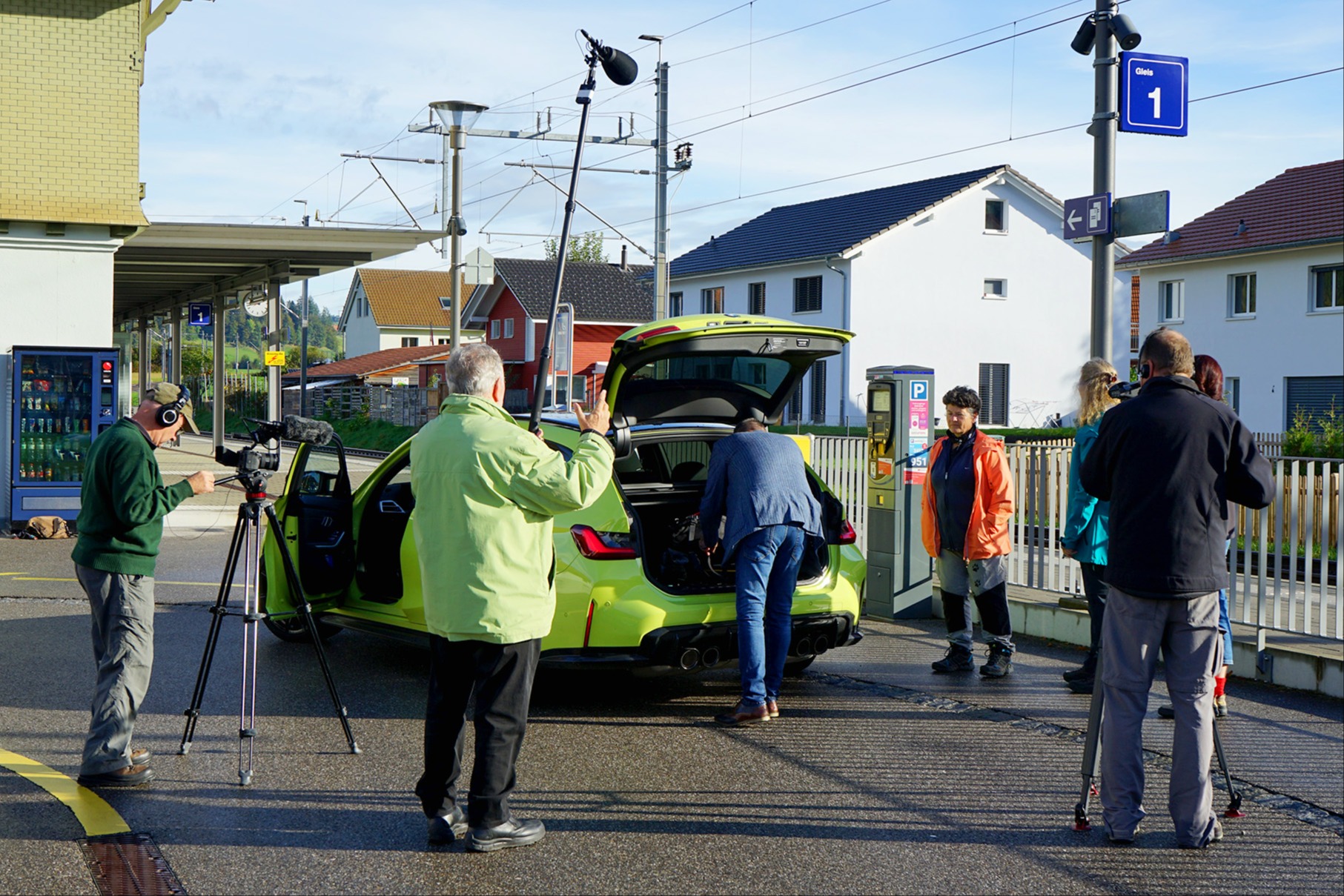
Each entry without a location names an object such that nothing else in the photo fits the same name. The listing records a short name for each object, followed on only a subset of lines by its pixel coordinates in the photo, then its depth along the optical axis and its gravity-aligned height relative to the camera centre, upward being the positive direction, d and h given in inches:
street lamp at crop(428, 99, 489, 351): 1040.2 +158.3
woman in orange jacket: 325.7 -23.6
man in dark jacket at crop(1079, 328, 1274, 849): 202.1 -20.3
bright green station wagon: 274.4 -24.0
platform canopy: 925.8 +132.1
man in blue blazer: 276.7 -21.3
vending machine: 649.6 +4.1
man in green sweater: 226.1 -25.3
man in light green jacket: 192.4 -20.4
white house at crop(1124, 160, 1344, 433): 1376.7 +159.7
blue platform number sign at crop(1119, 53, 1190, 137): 410.0 +105.4
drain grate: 178.9 -61.8
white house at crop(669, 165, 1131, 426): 1641.2 +181.4
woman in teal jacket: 297.7 -17.8
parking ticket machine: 418.9 -15.9
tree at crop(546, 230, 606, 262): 3885.3 +538.6
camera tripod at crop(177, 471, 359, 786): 238.7 -32.5
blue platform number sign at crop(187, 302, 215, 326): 1347.2 +114.8
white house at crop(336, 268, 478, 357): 3595.0 +325.1
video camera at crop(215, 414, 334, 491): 243.8 -4.2
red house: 2289.6 +215.0
